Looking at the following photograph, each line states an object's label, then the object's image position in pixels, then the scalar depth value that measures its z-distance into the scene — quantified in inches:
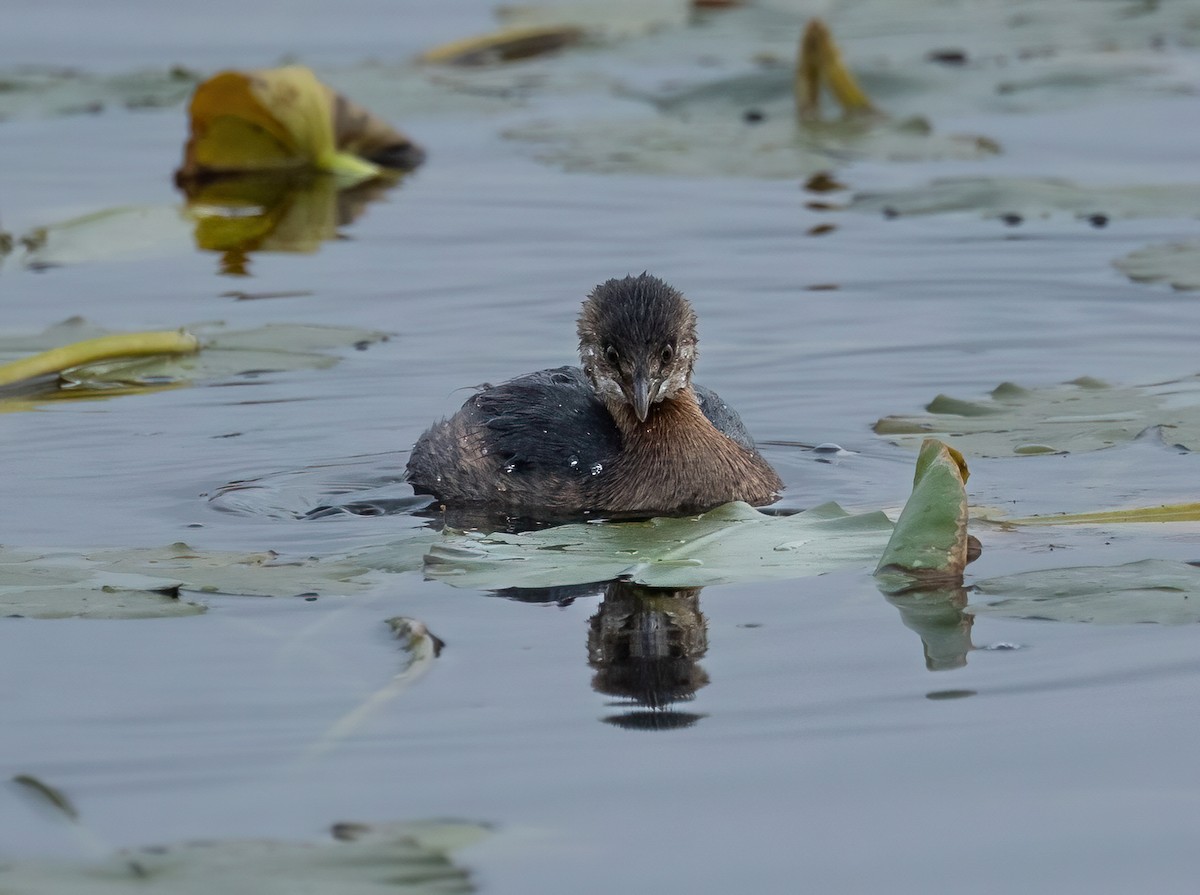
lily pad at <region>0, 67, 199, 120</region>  1184.2
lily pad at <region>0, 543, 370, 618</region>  456.8
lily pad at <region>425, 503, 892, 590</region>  479.8
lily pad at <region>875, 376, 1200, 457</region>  608.7
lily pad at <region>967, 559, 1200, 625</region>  448.8
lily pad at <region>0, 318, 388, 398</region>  722.8
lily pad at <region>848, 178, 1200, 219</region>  892.0
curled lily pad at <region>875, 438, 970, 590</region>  478.6
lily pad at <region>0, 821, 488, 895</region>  318.7
